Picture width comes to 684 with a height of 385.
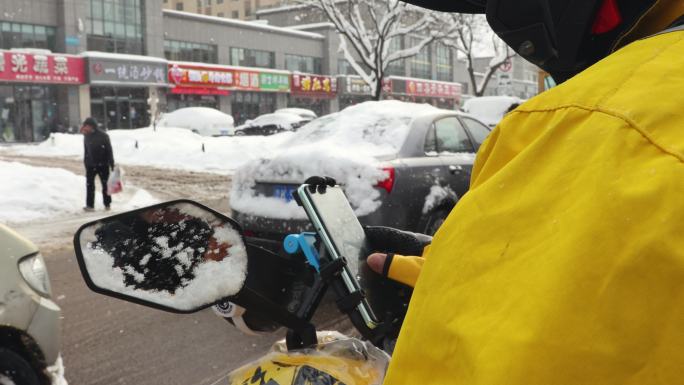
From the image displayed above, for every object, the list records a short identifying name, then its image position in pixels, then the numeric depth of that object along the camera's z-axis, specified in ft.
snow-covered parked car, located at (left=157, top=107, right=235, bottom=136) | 100.53
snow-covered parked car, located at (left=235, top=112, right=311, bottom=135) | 106.01
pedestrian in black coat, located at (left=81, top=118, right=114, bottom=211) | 35.40
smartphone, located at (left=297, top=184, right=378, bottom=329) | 3.89
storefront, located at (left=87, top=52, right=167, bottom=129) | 108.06
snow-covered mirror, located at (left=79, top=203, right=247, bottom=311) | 3.44
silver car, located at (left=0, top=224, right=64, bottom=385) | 8.84
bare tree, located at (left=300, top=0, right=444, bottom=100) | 75.41
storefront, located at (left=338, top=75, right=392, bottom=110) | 157.60
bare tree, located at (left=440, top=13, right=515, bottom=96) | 89.81
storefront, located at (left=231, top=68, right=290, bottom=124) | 135.23
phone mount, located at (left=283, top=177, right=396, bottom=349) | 3.88
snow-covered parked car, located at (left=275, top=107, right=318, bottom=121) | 118.42
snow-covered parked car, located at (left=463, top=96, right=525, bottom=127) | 66.08
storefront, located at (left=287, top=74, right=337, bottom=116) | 147.33
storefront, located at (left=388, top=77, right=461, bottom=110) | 169.05
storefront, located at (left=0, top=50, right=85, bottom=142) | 97.25
